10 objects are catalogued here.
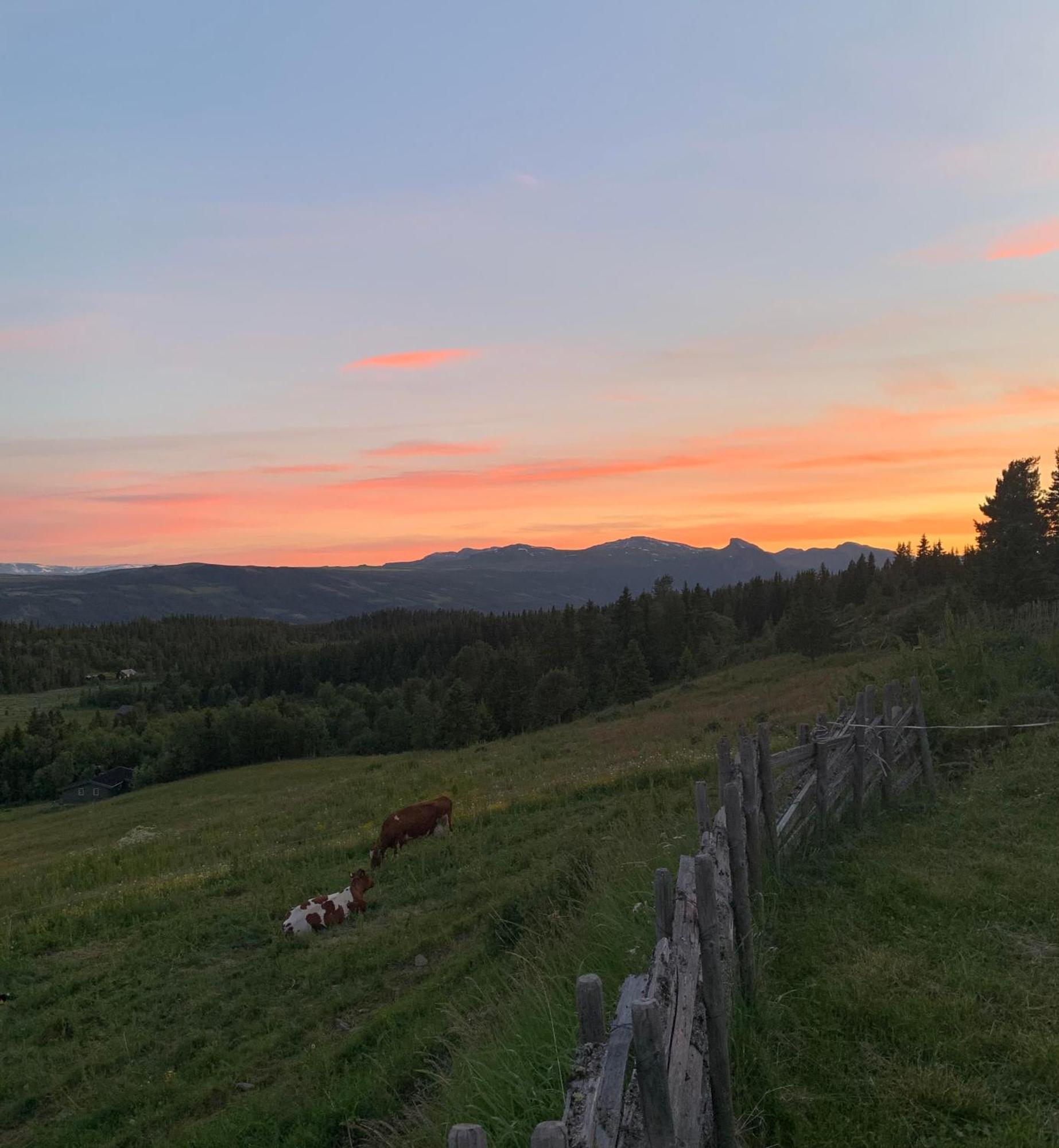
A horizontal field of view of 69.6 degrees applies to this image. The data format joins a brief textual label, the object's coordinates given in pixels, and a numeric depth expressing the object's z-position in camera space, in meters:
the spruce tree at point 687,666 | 80.94
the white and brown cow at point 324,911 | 12.90
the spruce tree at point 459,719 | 79.69
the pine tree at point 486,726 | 82.44
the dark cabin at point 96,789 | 96.06
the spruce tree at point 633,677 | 73.62
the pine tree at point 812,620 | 64.81
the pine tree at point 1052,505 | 57.12
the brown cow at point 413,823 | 17.28
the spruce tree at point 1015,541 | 48.44
